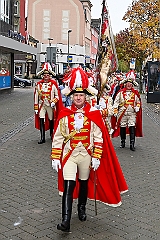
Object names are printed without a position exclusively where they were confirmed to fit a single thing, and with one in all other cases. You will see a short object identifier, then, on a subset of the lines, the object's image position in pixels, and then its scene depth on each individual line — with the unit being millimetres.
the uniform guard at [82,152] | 5137
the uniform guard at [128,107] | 10648
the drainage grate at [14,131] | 11984
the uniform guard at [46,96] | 11037
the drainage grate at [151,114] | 17828
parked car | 43300
